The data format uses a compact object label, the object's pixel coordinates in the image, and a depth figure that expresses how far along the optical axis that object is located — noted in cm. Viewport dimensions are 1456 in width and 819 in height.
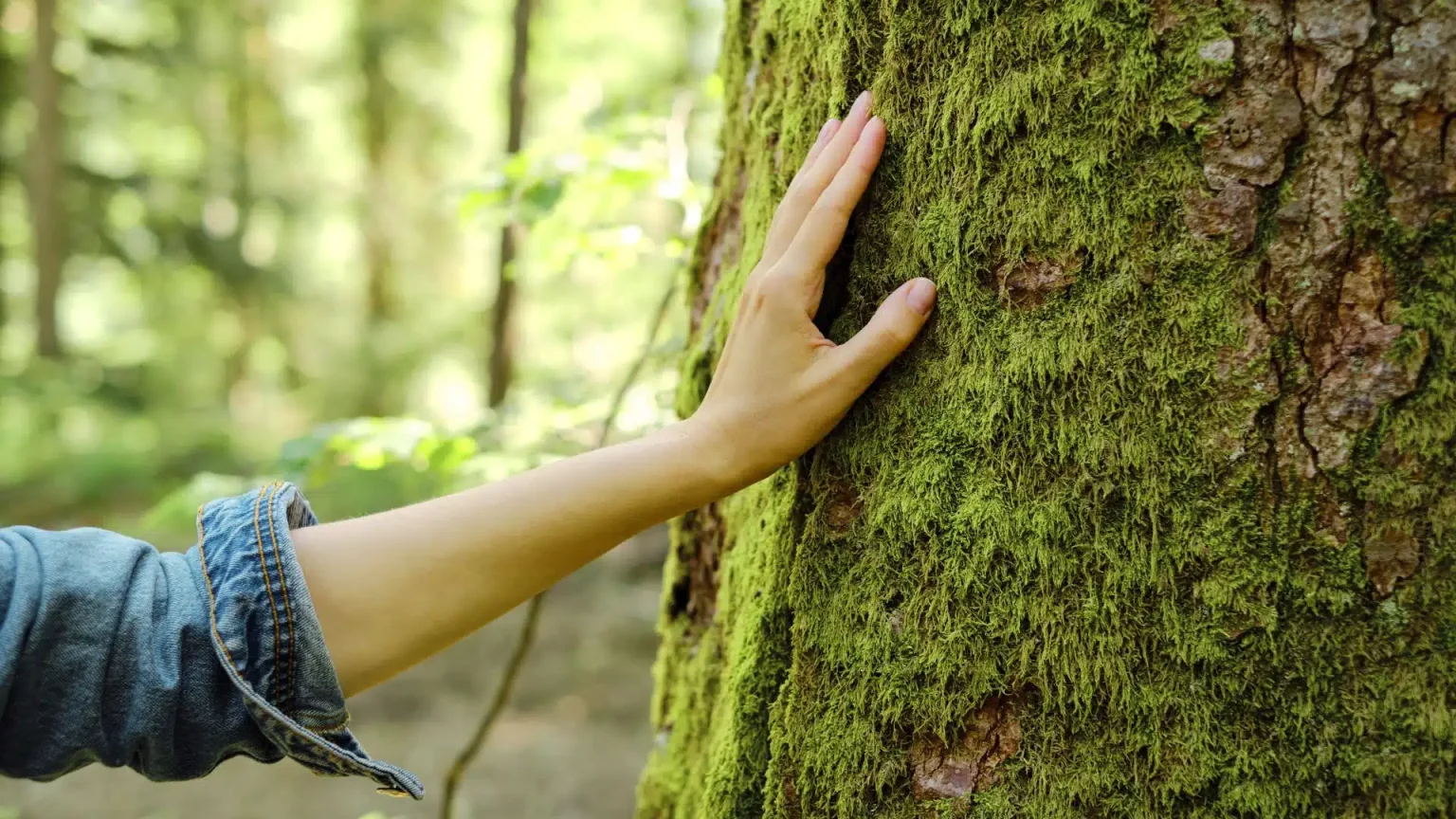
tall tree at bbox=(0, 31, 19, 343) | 1059
